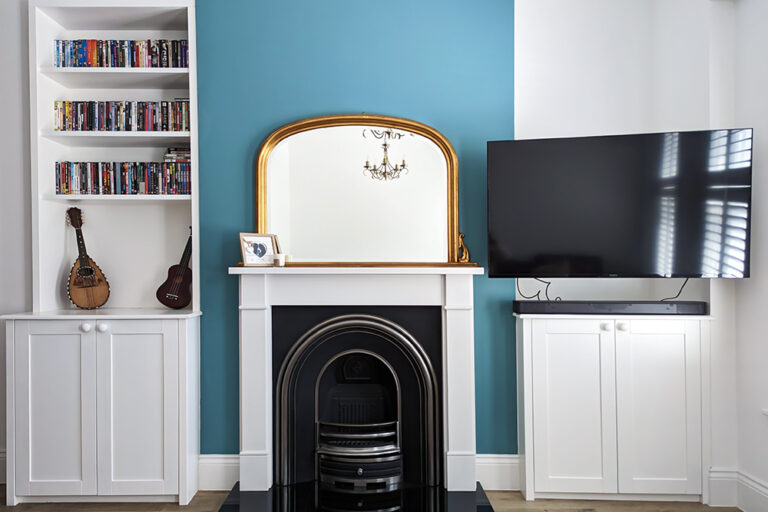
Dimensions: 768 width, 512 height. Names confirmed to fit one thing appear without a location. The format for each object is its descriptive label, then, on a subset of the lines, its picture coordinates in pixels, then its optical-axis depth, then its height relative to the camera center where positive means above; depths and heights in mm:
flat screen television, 2359 +231
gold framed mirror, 2723 +339
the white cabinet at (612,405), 2504 -713
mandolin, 2764 -110
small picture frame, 2613 +50
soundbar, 2502 -249
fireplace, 2621 -617
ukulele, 2777 -141
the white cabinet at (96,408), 2518 -703
